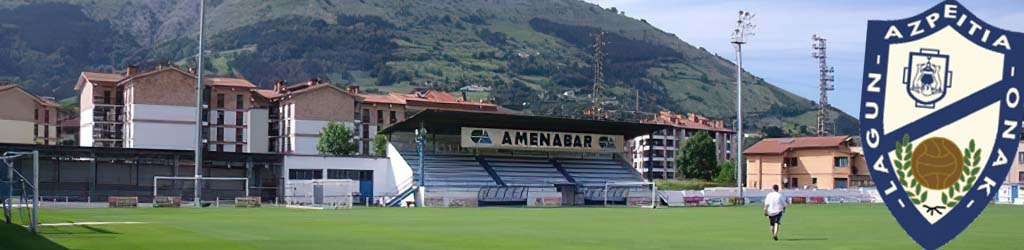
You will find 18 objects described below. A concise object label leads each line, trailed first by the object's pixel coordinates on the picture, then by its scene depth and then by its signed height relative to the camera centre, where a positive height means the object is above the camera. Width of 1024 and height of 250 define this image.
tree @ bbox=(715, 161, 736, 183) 129.48 -2.22
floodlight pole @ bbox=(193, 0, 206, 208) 56.80 +1.62
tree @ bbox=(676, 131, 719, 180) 131.00 -0.14
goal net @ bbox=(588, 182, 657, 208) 74.19 -2.73
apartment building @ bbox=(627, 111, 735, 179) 173.88 +2.17
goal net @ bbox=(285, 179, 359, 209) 62.88 -2.39
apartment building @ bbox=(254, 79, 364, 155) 134.12 +5.09
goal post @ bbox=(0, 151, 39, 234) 26.27 -1.20
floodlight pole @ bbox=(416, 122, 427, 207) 67.44 -1.25
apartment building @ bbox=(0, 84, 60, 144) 133.50 +4.52
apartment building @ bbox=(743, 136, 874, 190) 108.19 -0.78
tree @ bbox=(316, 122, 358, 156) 114.25 +1.34
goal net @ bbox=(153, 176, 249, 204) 72.25 -2.55
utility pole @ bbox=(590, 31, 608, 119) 127.06 +10.81
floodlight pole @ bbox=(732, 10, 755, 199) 66.14 +4.33
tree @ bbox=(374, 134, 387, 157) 109.71 +0.90
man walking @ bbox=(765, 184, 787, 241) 25.33 -1.15
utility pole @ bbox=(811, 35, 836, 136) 114.09 +9.03
